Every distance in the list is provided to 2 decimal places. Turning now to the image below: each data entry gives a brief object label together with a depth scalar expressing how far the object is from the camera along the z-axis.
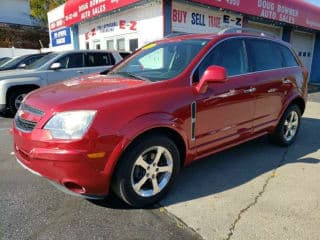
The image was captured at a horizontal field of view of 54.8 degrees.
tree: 31.09
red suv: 2.76
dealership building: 10.58
